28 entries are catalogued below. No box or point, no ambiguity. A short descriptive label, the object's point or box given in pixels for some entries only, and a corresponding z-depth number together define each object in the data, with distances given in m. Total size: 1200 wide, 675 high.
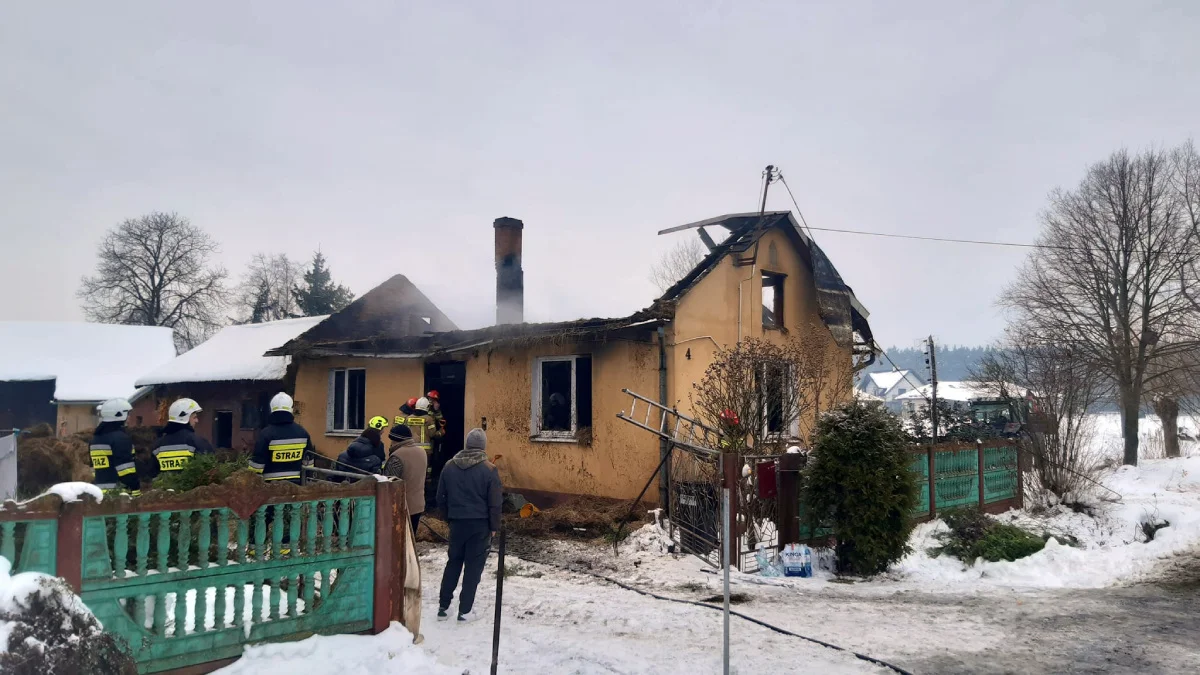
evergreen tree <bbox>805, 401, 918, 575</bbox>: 8.83
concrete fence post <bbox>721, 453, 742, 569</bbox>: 9.09
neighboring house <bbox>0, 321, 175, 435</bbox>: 35.59
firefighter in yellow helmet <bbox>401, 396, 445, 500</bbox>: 11.78
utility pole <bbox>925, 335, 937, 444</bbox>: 15.81
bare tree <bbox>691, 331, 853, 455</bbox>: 11.01
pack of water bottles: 9.05
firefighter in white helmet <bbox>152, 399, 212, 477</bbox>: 6.79
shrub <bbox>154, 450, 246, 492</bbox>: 6.01
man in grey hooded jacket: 7.04
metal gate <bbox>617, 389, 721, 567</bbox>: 9.62
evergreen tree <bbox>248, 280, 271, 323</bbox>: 52.34
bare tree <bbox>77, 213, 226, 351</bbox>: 45.47
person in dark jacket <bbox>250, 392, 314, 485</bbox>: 7.49
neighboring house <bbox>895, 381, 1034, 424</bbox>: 16.52
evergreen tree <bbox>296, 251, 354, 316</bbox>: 46.22
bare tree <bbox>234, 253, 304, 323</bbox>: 51.72
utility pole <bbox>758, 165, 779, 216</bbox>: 14.69
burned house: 12.28
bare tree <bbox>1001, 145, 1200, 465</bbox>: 24.70
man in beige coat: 8.41
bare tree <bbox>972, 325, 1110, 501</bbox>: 13.79
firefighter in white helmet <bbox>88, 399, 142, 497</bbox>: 7.31
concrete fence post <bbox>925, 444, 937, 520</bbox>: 11.48
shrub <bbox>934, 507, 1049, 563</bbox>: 9.85
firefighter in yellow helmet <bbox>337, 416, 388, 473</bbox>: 9.20
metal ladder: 11.68
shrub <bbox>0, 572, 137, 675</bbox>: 3.64
